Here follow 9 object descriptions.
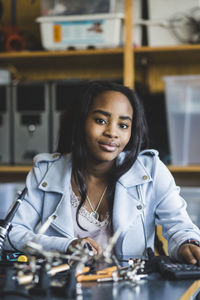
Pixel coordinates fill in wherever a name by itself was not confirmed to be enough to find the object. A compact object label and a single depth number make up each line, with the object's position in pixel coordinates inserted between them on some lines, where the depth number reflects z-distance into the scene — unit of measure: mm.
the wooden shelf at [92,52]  2398
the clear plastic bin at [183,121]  2434
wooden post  2414
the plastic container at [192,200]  2318
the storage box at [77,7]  2473
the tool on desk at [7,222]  1055
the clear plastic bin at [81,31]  2430
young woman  1395
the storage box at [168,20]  2486
